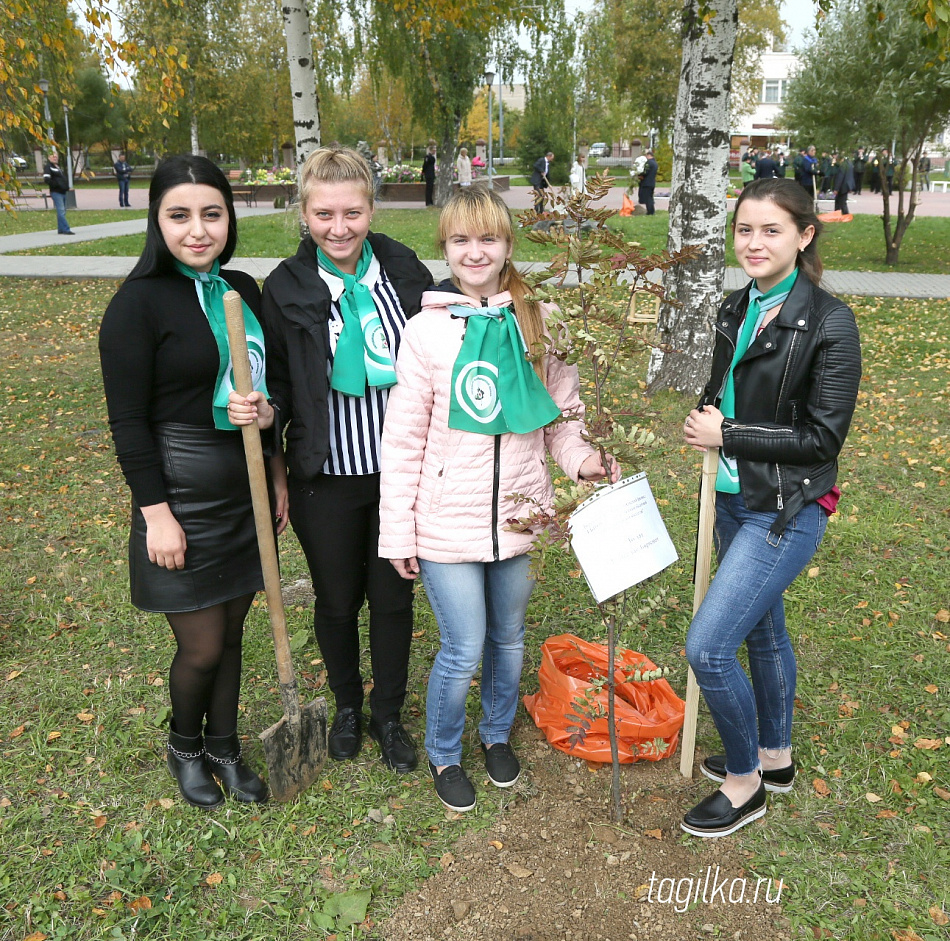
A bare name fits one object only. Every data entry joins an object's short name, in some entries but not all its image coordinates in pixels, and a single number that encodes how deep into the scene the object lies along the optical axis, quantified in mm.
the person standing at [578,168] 16891
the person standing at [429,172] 27216
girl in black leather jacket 2400
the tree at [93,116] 41344
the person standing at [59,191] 19781
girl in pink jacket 2613
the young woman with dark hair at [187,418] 2486
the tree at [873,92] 13373
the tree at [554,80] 22469
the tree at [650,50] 34062
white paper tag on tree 2514
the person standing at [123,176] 28047
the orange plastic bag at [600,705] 3229
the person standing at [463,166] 25719
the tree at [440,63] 18844
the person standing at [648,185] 22844
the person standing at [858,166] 27062
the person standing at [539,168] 25094
